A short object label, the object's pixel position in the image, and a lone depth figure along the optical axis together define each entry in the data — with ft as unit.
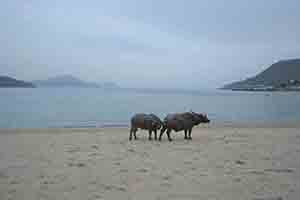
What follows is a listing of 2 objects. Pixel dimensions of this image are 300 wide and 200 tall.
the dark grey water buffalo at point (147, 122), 48.24
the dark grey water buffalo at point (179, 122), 48.06
